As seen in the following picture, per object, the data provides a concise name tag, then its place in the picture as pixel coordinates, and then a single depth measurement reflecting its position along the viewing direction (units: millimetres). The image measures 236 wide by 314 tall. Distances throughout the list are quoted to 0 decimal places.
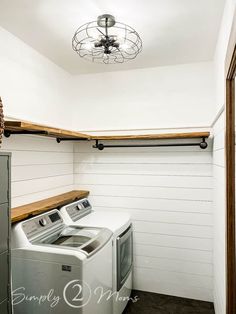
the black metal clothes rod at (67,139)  2791
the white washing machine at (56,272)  1718
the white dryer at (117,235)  2252
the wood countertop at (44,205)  1936
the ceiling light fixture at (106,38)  1855
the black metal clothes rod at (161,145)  2604
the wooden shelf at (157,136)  2504
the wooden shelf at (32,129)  1658
